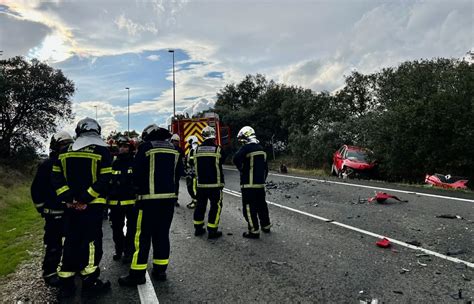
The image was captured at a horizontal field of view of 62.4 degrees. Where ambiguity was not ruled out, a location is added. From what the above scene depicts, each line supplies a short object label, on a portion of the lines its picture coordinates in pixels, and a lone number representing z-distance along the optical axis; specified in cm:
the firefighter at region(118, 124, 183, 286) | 500
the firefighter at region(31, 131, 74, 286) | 500
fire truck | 1830
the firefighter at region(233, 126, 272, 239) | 711
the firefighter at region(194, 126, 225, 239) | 714
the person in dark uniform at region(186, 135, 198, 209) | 1011
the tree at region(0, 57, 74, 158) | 2616
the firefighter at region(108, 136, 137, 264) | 581
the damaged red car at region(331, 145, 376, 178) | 1769
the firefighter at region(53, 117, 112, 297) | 453
